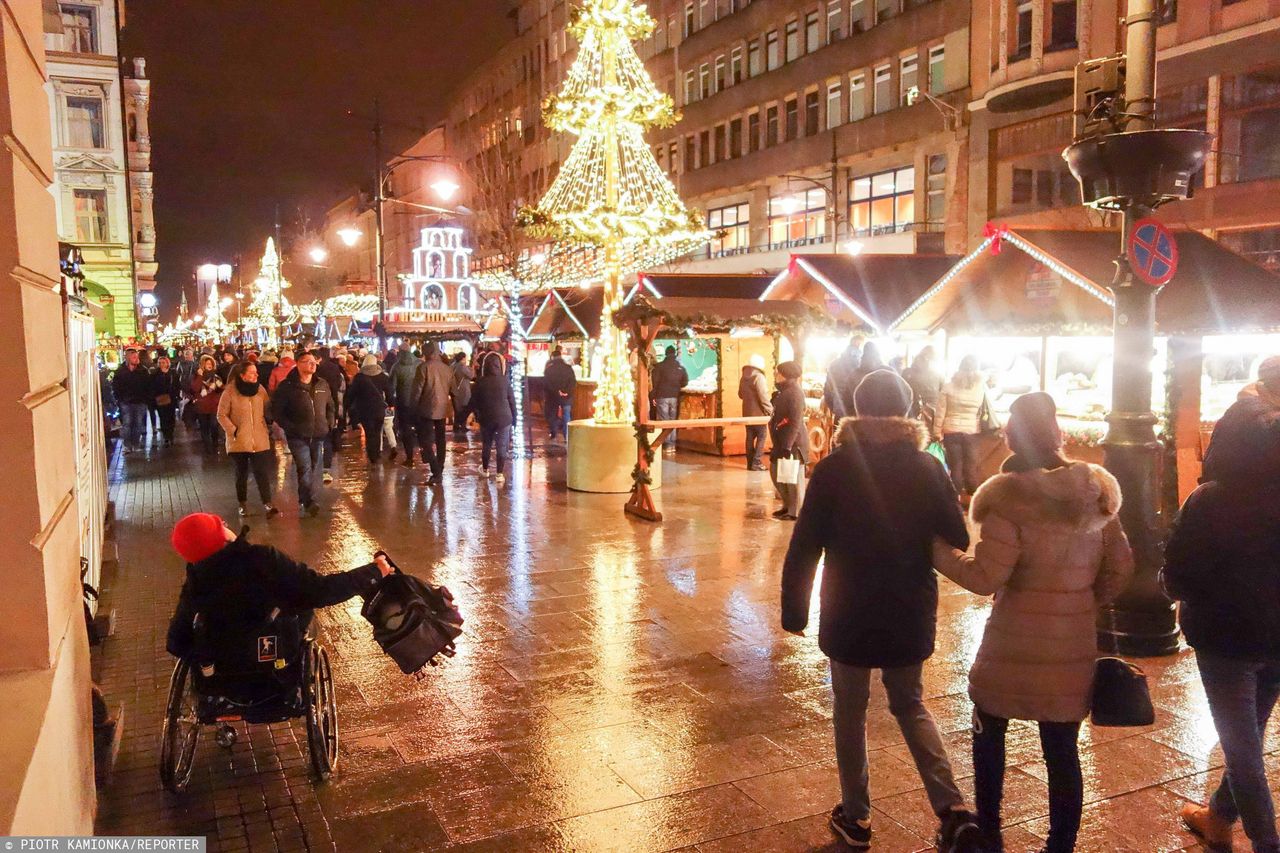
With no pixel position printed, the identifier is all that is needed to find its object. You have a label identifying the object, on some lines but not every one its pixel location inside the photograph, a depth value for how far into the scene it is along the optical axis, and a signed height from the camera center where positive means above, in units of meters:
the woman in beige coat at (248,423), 10.76 -0.80
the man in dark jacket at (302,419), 11.34 -0.81
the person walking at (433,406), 13.77 -0.82
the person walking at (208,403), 17.67 -0.96
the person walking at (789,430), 10.79 -0.96
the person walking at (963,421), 11.55 -0.96
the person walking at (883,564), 3.68 -0.82
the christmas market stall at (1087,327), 9.81 +0.12
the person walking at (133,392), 18.05 -0.75
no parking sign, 6.07 +0.51
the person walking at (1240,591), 3.53 -0.91
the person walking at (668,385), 17.03 -0.71
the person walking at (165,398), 19.08 -0.93
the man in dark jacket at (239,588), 4.41 -1.06
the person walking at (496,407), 13.50 -0.84
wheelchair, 4.45 -1.51
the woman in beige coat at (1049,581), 3.42 -0.83
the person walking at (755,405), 14.32 -0.91
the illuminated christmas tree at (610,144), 14.06 +2.95
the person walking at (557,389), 18.31 -0.81
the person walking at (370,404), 15.61 -0.89
